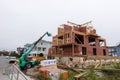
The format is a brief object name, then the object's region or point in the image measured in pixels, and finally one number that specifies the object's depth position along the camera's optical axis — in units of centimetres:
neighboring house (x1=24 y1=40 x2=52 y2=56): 2527
